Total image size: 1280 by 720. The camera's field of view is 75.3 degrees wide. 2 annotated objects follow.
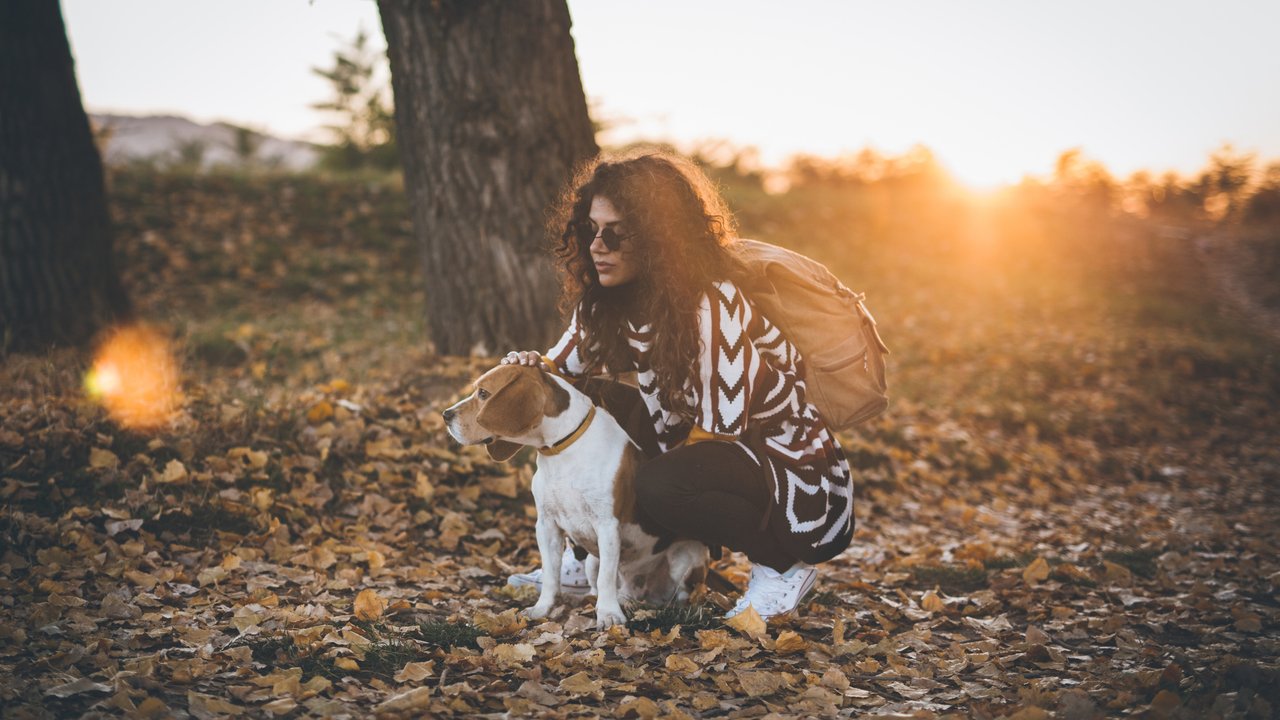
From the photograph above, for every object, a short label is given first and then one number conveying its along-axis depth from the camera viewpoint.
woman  3.24
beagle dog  3.10
